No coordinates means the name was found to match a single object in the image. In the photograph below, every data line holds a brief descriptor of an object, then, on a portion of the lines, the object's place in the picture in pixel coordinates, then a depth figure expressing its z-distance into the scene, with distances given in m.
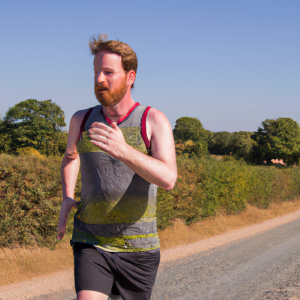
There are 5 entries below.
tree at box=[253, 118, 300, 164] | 48.38
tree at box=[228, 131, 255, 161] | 49.50
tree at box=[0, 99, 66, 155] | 23.50
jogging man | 1.81
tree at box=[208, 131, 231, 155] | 52.47
